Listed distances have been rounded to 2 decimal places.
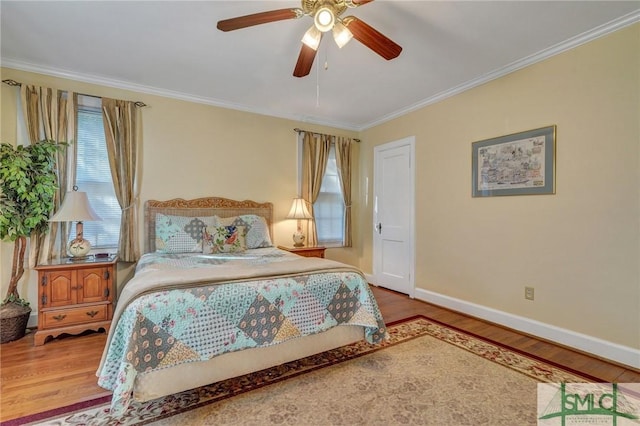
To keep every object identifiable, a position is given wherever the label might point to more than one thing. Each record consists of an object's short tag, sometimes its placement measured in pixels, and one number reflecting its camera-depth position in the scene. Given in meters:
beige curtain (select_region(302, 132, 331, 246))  4.54
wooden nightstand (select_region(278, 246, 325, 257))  4.00
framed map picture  2.73
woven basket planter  2.60
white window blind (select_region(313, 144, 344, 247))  4.78
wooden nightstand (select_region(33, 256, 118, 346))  2.63
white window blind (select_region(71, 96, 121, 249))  3.21
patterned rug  1.69
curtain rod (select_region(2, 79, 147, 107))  2.86
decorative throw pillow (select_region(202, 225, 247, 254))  3.24
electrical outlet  2.87
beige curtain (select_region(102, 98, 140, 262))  3.26
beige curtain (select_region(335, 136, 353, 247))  4.81
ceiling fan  1.78
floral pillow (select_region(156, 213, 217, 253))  3.17
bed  1.63
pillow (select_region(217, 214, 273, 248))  3.59
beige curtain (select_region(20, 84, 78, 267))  2.90
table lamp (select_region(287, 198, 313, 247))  4.21
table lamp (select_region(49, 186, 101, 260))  2.77
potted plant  2.59
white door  4.18
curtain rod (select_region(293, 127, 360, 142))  4.48
